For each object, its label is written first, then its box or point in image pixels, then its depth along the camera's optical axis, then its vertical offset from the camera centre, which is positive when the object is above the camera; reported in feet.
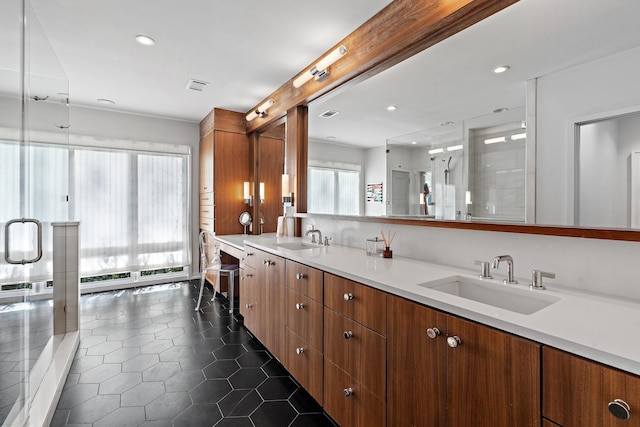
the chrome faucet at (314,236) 8.97 -0.72
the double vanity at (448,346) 2.54 -1.49
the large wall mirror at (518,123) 3.71 +1.45
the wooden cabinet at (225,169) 14.23 +2.08
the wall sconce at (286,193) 10.97 +0.70
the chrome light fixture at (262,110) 12.07 +4.30
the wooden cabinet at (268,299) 7.27 -2.25
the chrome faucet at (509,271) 4.43 -0.86
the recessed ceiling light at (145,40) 8.10 +4.65
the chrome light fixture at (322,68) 7.75 +4.04
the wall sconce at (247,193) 14.84 +0.94
